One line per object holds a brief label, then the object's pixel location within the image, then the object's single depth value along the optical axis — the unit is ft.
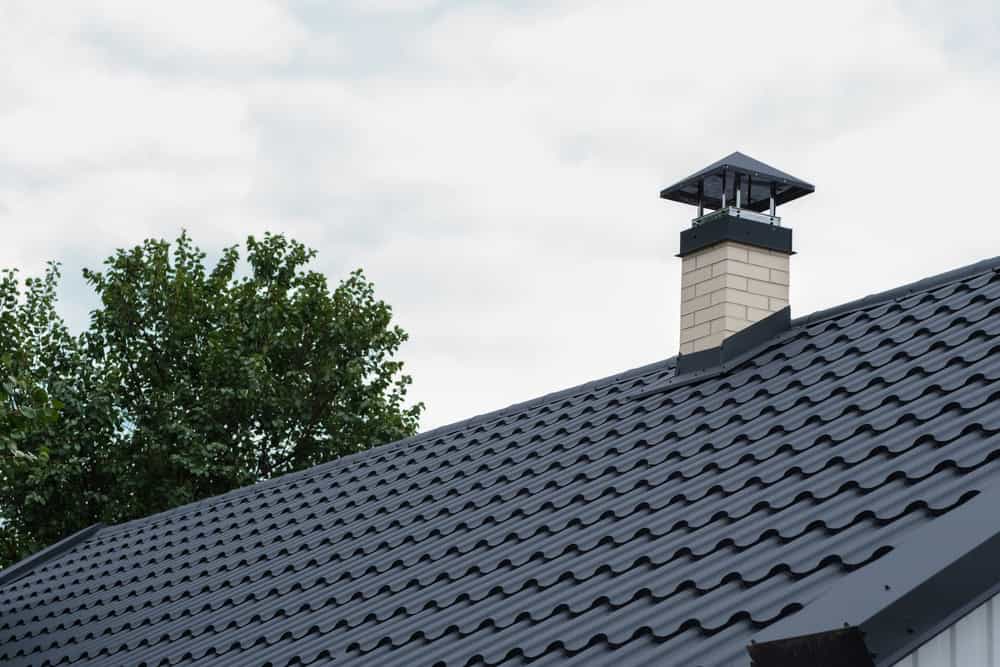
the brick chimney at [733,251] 37.17
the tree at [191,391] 101.86
